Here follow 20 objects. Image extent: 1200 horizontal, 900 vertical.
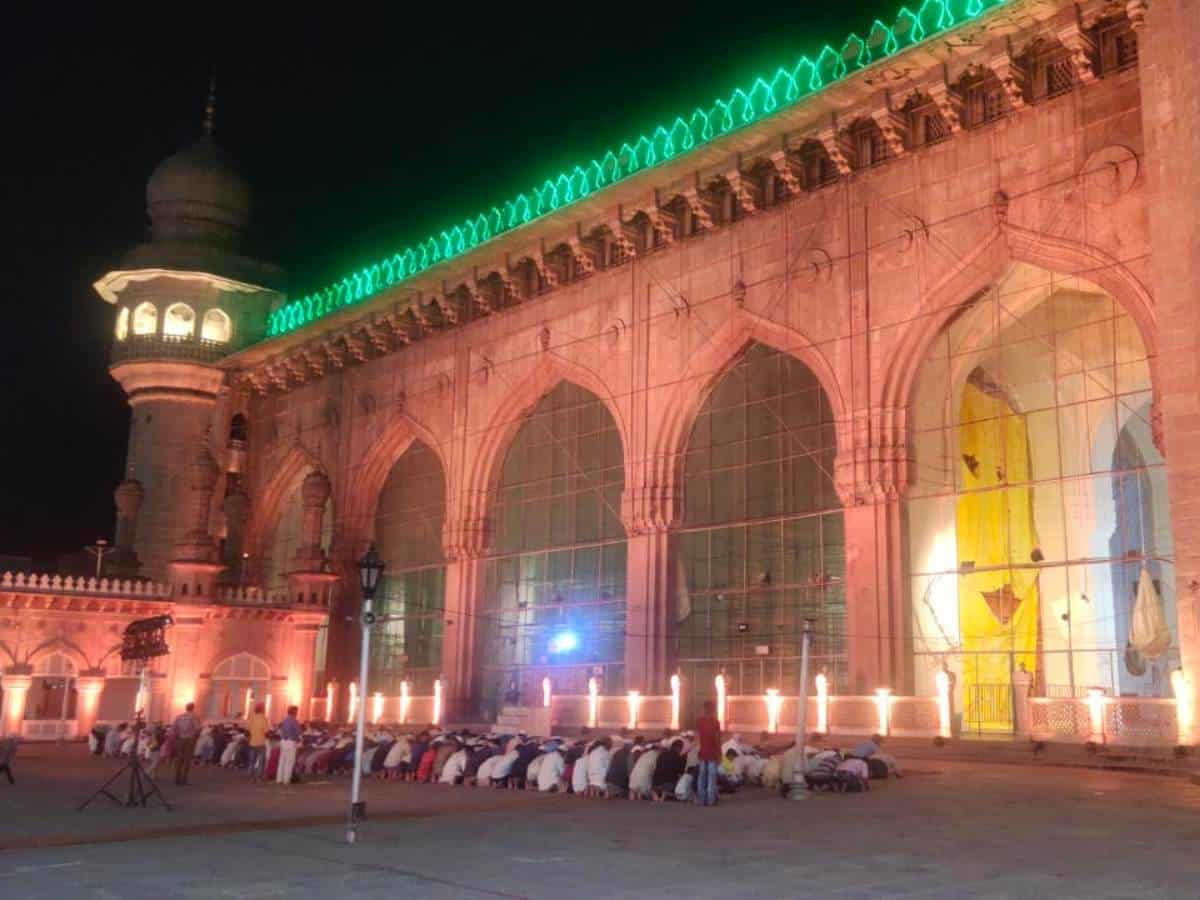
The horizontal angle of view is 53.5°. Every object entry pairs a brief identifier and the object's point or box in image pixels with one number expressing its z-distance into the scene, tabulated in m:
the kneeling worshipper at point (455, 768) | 15.71
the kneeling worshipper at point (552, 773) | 14.52
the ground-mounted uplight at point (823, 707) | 19.48
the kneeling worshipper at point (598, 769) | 13.86
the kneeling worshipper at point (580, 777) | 14.13
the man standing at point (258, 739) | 17.25
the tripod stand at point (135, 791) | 12.52
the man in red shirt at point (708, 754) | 12.48
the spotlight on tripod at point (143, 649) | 12.95
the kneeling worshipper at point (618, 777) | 13.71
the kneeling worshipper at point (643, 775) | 13.32
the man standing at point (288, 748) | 15.91
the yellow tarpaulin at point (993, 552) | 22.86
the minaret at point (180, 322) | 35.78
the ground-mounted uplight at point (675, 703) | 21.73
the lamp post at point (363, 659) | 9.90
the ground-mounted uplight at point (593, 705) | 23.08
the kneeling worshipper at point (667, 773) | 13.20
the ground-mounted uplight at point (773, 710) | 20.50
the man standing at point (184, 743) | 15.78
